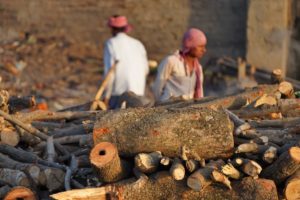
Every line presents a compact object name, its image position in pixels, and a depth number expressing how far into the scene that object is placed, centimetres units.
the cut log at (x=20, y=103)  1095
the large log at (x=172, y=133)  803
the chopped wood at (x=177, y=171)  759
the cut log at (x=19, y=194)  804
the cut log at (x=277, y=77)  1177
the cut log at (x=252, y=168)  770
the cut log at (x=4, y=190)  839
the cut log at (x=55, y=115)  1091
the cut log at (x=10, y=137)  987
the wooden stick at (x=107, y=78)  1473
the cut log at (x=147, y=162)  782
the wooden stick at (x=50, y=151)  933
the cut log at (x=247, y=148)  804
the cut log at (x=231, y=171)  767
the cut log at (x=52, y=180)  855
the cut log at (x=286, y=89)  1128
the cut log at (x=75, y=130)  1000
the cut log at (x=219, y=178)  754
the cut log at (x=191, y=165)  773
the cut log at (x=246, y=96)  1076
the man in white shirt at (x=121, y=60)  1537
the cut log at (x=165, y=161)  779
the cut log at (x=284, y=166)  768
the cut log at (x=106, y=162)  765
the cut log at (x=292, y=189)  784
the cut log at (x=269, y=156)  800
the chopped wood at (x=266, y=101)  1067
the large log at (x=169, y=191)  766
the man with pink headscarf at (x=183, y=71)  1307
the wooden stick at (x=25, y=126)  987
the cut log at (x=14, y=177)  847
